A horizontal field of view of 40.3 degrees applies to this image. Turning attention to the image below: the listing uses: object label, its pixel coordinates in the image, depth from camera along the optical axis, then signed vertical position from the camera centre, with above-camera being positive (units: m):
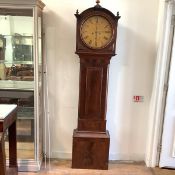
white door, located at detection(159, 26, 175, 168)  2.85 -0.87
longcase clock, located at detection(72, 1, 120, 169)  2.62 -0.31
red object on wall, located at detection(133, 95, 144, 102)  3.06 -0.51
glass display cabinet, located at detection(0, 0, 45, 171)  2.71 -0.24
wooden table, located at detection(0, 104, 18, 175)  2.06 -0.78
